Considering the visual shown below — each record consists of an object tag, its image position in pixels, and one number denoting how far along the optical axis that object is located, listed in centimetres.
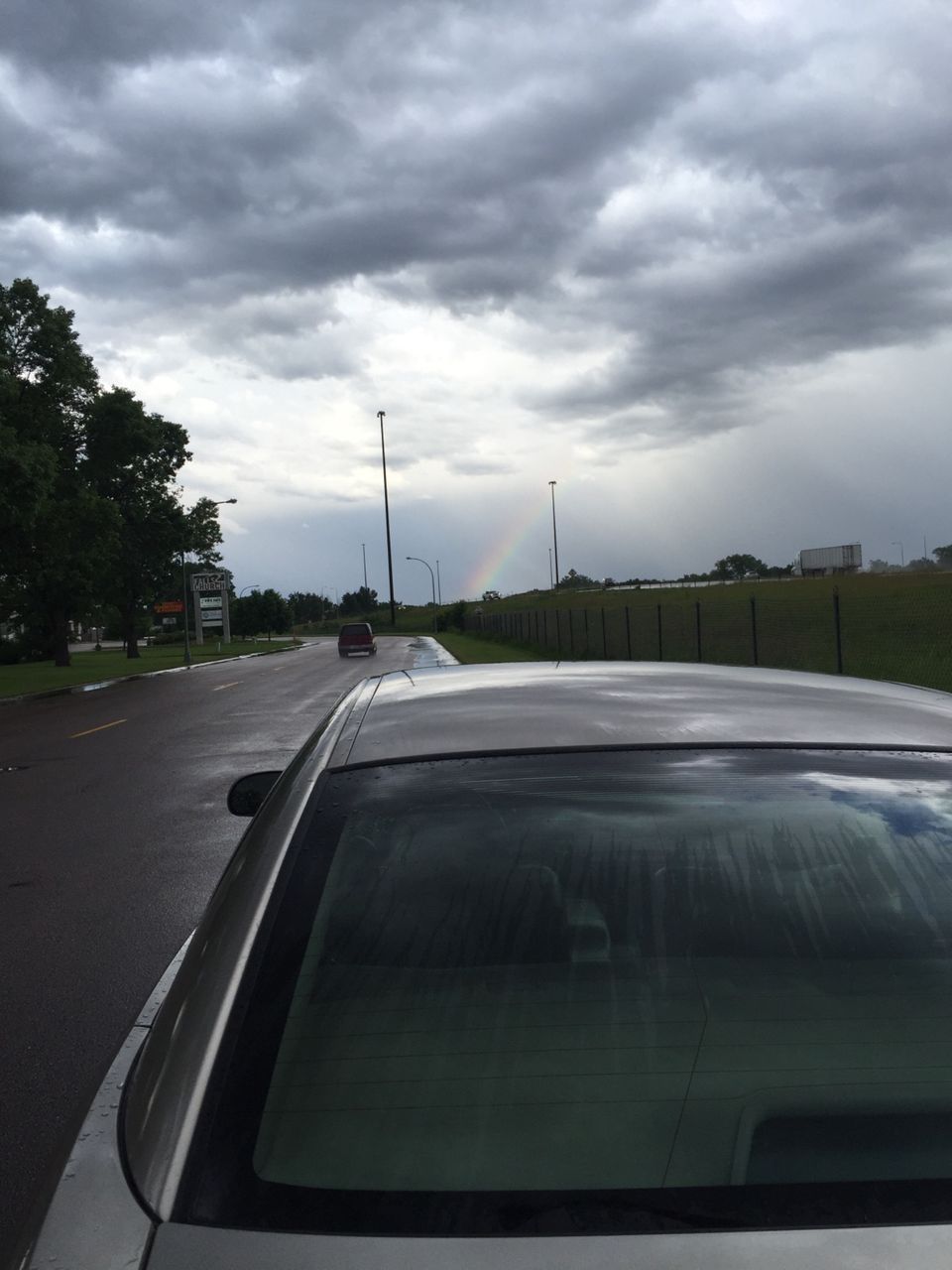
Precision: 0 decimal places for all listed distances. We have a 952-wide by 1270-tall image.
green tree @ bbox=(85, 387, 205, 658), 4266
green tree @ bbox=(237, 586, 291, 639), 14200
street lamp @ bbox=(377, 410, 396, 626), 9838
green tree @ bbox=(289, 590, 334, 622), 19125
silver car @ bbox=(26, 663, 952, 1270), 127
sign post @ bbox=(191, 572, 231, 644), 7969
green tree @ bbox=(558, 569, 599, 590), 13402
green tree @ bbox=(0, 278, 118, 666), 3036
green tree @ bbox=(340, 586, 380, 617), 19525
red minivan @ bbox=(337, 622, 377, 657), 5106
